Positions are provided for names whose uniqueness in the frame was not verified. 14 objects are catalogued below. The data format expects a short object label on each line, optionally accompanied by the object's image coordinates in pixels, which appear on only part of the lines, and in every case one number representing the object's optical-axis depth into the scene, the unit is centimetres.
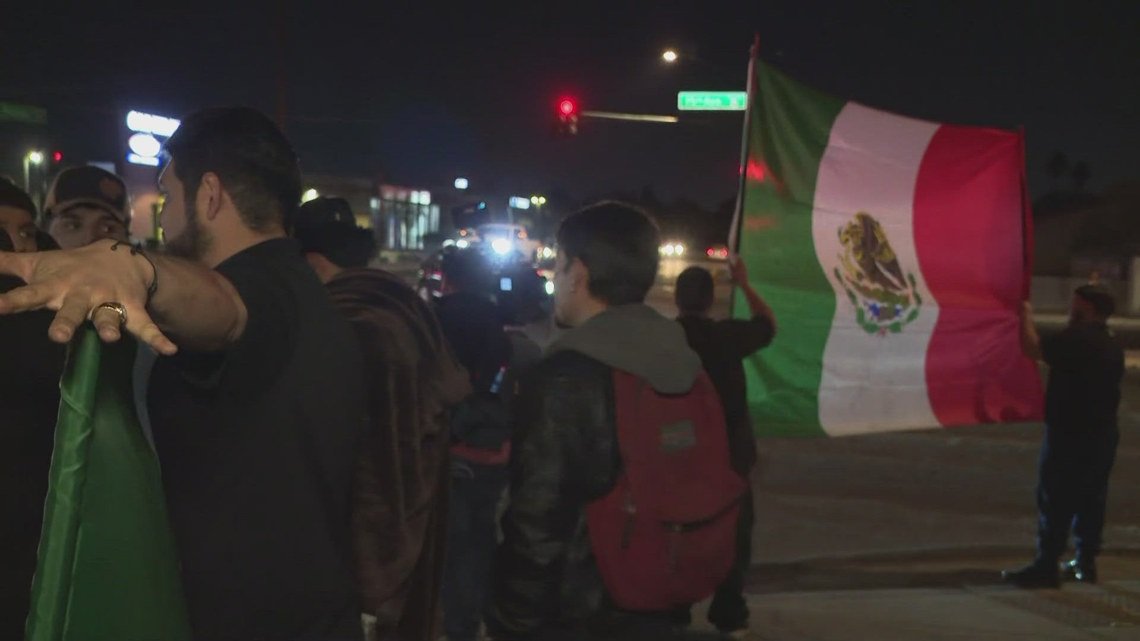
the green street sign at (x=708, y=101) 2244
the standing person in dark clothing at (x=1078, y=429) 627
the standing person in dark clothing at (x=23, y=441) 181
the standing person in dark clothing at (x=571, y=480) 229
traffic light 2328
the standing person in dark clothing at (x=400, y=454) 233
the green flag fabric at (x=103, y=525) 119
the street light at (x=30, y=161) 2274
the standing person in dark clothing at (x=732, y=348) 484
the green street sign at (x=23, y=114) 2230
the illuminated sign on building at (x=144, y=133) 1902
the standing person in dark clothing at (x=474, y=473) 452
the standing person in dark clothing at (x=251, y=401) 158
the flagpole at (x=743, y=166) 647
